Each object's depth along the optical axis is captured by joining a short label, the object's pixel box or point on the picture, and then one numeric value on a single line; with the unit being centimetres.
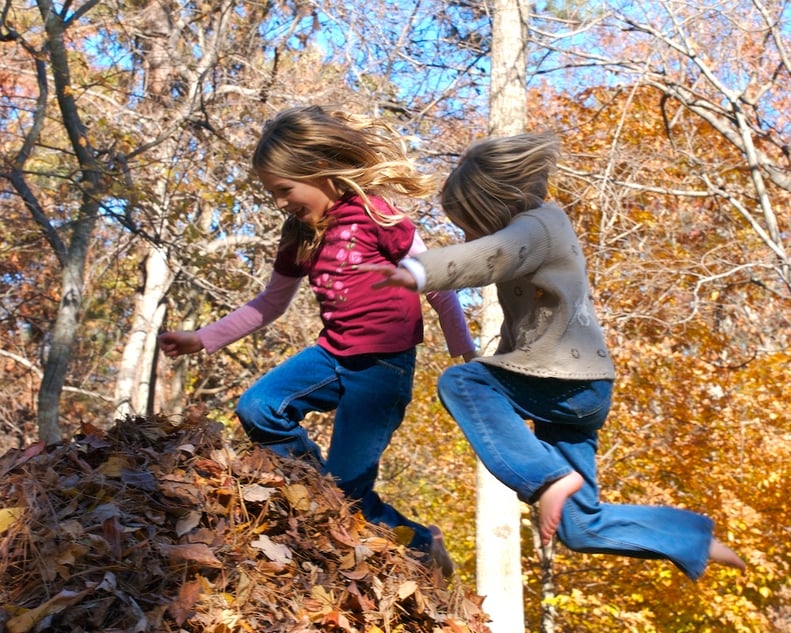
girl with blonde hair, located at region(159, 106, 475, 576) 351
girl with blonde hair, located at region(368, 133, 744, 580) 312
